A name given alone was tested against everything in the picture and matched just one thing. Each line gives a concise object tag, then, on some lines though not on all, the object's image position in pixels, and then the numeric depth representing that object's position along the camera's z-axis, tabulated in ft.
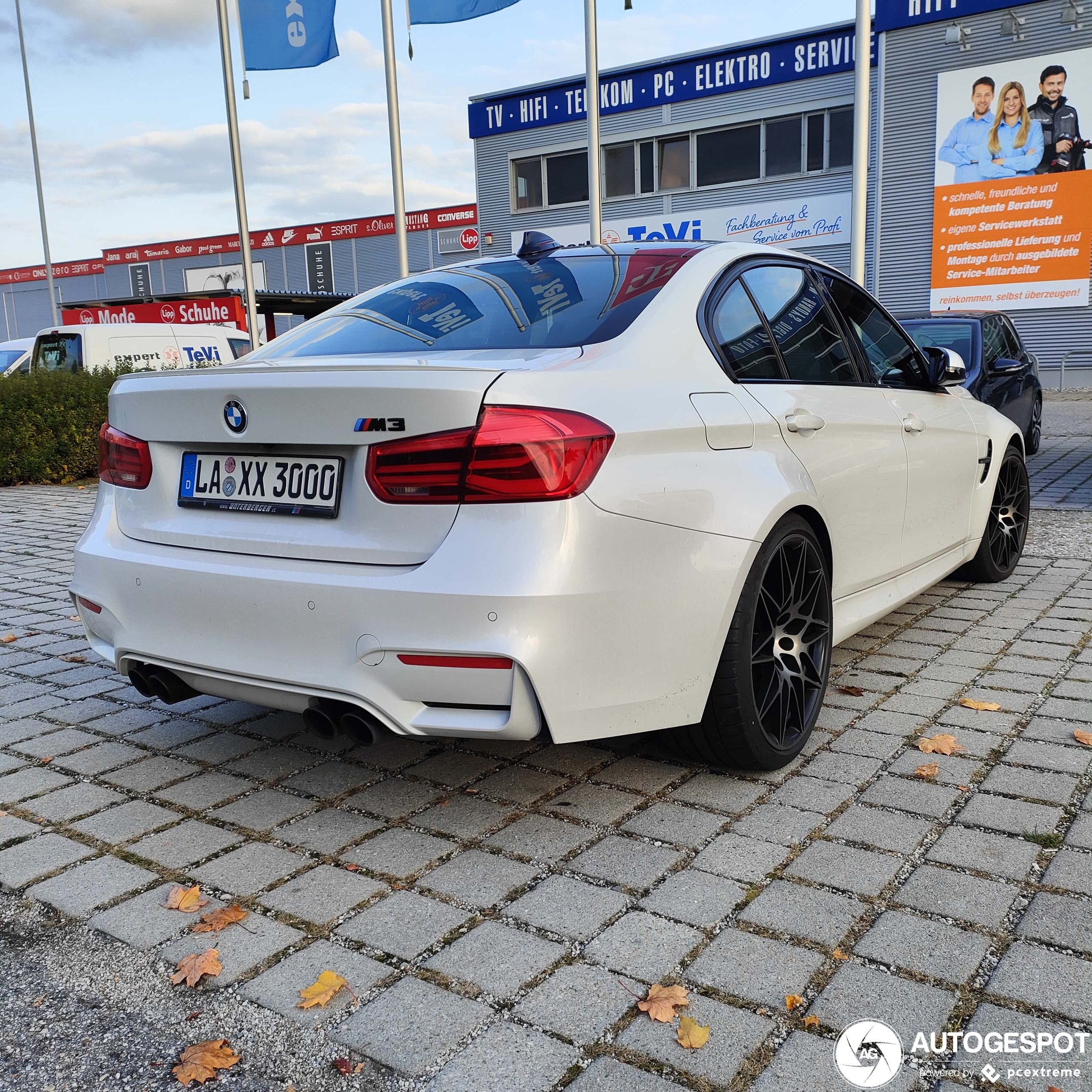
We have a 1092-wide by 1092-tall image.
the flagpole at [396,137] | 45.57
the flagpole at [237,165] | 53.57
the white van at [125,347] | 49.49
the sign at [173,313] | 70.28
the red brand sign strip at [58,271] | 195.93
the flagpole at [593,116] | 42.34
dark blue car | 30.37
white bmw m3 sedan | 8.23
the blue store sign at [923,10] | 68.90
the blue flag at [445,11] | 44.16
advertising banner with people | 67.26
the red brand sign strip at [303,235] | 147.13
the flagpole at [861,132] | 31.91
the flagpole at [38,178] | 107.24
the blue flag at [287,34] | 47.98
